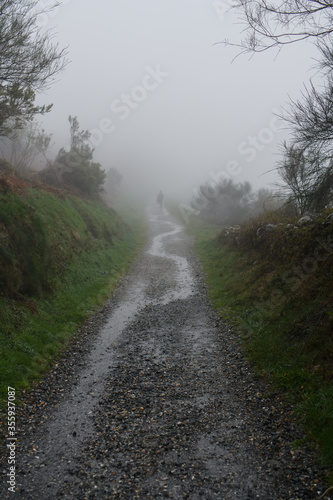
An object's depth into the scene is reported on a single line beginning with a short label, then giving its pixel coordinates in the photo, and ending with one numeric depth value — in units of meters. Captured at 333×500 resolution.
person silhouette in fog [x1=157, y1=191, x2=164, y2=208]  79.81
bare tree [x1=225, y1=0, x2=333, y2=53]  7.33
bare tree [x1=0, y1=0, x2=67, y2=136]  13.05
